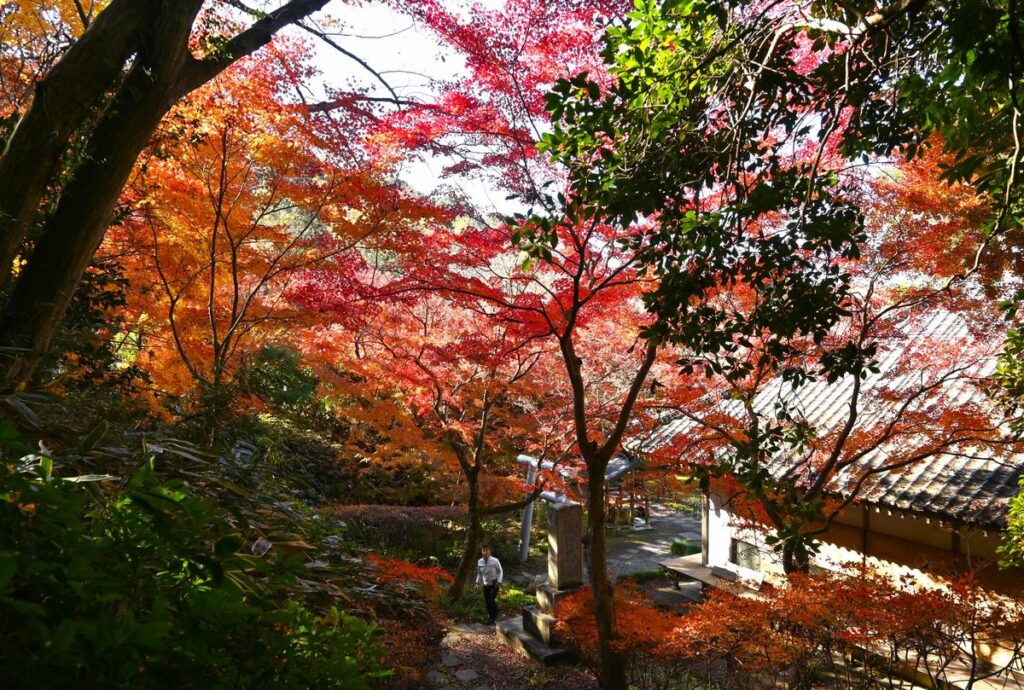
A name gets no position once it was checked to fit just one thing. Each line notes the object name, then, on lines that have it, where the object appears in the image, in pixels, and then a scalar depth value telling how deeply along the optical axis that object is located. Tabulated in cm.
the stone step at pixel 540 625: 976
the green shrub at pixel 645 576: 1441
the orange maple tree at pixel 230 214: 708
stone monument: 980
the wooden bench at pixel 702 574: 1110
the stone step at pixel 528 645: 950
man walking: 1096
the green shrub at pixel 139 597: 109
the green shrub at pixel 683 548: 1650
